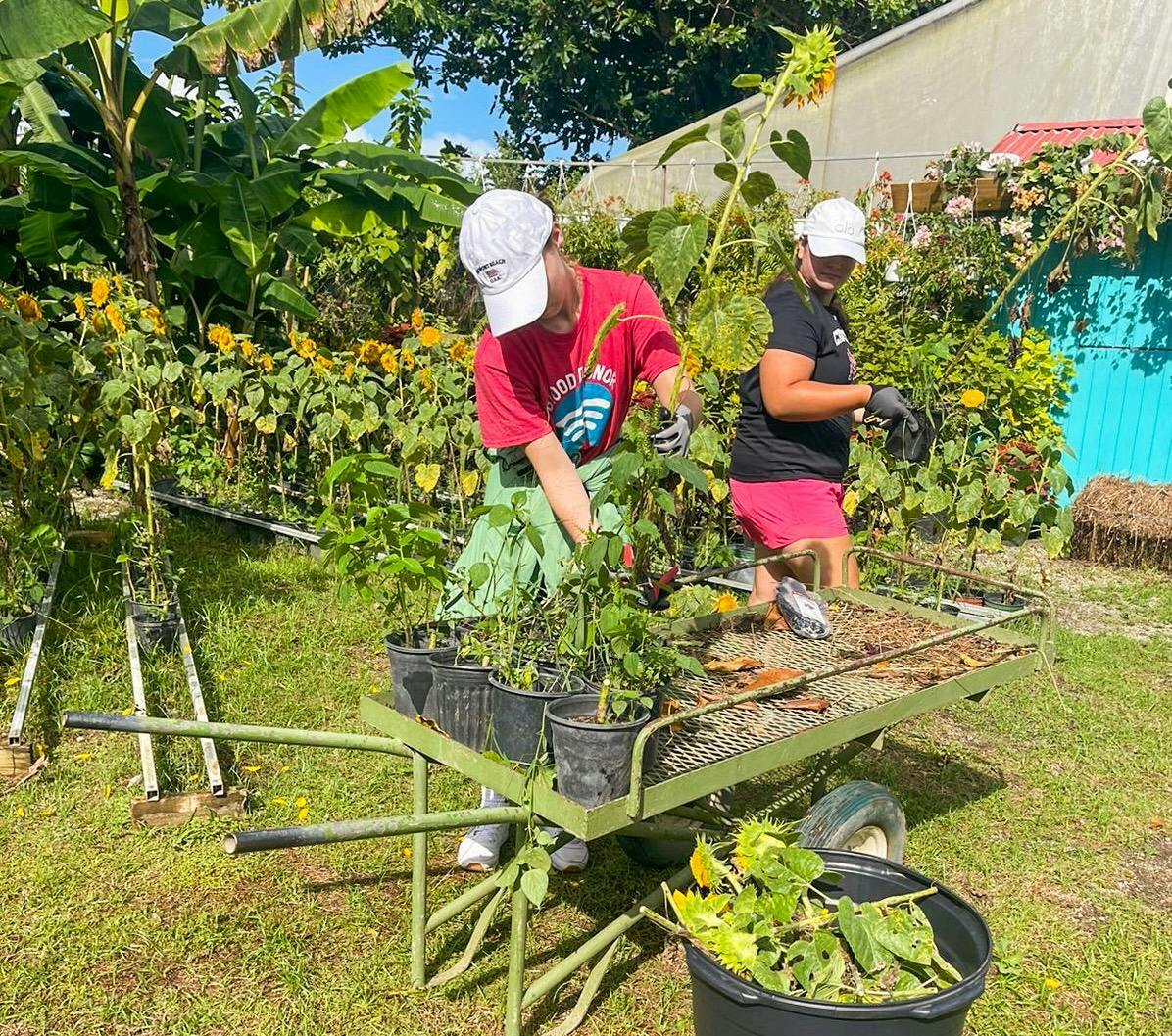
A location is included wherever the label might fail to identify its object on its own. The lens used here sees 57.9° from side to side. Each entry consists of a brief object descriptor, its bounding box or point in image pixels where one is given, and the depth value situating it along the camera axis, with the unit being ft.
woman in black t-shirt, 11.00
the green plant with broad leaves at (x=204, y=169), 23.54
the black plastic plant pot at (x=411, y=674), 7.80
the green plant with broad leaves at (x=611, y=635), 6.94
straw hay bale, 23.15
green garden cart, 6.58
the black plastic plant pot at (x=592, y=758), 6.51
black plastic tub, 5.69
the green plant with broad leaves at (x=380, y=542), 7.82
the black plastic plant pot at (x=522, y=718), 7.07
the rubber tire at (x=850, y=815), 8.50
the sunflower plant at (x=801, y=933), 6.18
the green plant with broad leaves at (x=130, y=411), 14.37
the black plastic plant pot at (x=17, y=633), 13.87
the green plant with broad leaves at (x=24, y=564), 14.10
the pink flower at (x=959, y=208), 25.59
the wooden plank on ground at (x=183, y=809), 10.78
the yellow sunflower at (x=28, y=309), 15.24
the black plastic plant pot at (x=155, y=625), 14.06
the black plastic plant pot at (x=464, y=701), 7.51
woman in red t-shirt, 8.02
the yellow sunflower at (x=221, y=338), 21.30
